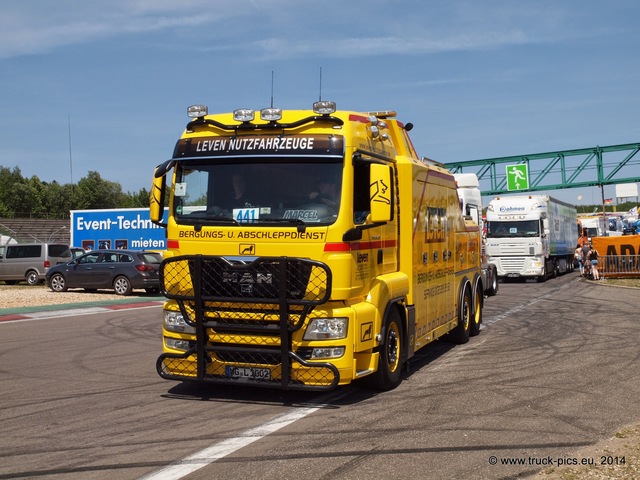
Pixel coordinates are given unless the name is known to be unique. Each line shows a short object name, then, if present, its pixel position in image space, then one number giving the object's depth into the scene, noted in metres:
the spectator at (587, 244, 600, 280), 33.47
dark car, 25.56
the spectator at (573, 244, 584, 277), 37.25
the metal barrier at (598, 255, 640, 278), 33.47
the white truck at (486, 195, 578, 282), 32.66
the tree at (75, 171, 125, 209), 107.88
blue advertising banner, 41.97
